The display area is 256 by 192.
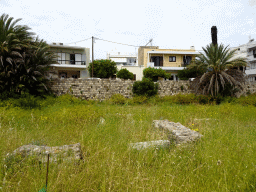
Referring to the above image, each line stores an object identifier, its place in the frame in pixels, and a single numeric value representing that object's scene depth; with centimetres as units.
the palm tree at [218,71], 1633
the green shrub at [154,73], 2688
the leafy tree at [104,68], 2755
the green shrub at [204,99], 1636
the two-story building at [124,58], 4572
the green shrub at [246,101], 1556
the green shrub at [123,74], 2732
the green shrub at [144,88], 1761
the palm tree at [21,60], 1299
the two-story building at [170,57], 3431
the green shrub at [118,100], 1645
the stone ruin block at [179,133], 480
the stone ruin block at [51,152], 319
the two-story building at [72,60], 3155
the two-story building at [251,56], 3747
